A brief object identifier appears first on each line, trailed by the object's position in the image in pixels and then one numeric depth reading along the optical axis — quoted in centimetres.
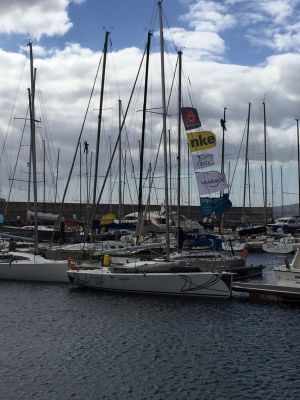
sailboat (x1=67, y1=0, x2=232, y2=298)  2861
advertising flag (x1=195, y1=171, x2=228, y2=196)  3647
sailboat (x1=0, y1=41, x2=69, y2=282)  3572
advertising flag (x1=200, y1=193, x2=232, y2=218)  3881
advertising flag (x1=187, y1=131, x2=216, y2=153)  3584
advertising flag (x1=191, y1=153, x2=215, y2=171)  3634
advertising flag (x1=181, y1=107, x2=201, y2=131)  3547
